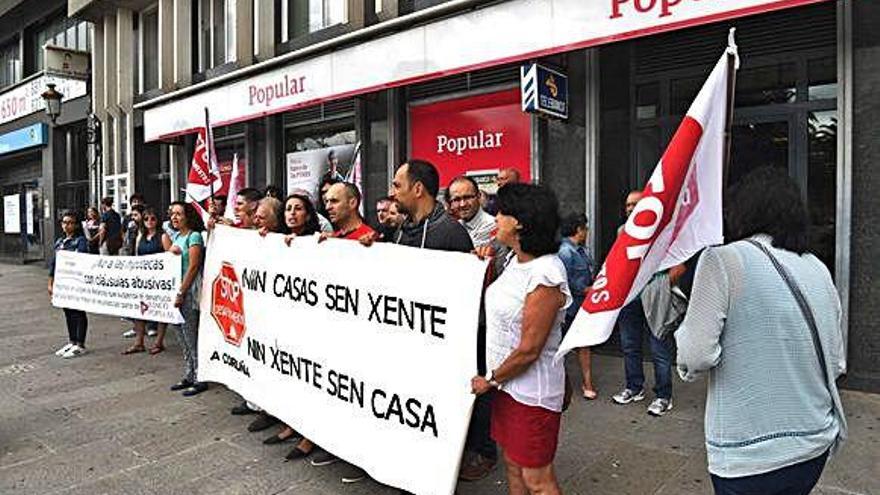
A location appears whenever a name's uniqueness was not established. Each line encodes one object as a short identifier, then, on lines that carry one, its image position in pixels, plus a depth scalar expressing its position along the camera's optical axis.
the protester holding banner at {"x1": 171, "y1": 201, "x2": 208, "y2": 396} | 5.53
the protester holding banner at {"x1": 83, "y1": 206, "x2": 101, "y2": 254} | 11.43
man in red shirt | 3.96
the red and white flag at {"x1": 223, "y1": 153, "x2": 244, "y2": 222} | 6.14
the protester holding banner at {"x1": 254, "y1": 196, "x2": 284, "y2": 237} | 4.65
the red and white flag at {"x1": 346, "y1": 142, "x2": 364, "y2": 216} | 8.72
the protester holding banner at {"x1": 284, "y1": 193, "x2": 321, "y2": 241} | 4.39
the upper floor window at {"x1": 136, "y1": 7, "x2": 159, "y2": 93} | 15.13
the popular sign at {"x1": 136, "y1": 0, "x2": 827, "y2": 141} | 5.12
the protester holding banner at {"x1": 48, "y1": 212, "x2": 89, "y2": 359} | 7.33
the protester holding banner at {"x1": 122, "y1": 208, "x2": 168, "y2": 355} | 7.16
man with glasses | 4.43
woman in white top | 2.48
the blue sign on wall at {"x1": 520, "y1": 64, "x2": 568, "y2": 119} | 6.36
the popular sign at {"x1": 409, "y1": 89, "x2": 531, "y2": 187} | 7.57
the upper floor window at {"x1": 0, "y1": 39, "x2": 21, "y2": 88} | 21.27
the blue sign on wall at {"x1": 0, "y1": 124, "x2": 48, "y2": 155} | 18.48
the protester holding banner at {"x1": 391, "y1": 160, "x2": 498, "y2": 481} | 3.44
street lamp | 13.30
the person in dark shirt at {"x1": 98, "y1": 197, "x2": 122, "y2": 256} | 10.12
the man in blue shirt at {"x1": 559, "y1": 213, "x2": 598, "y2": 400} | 5.11
